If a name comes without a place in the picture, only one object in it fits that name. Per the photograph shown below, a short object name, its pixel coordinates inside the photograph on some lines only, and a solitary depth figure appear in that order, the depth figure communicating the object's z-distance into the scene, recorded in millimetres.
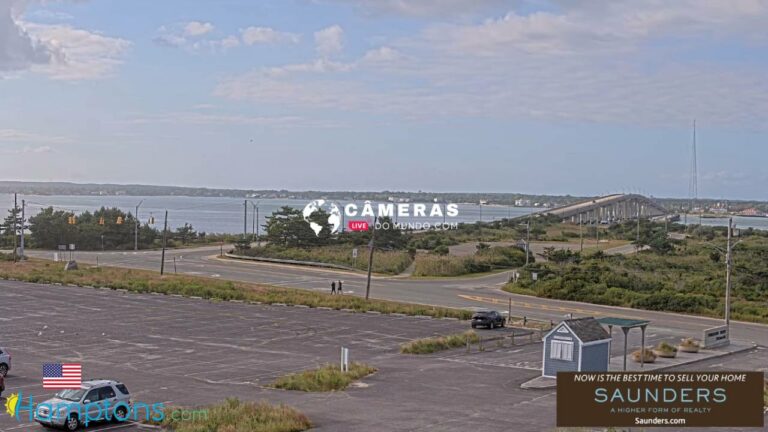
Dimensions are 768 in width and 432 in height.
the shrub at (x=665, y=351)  40406
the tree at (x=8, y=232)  120300
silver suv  24062
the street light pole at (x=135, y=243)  115144
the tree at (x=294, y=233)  111000
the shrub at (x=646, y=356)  38162
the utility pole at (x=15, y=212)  106750
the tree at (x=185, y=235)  131800
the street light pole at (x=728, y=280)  45931
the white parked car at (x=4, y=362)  32250
